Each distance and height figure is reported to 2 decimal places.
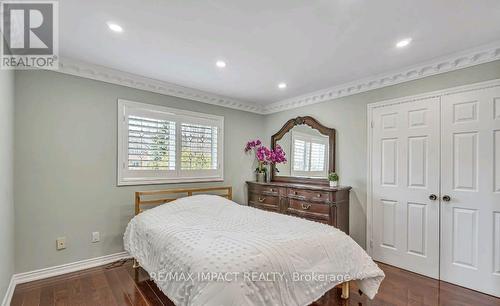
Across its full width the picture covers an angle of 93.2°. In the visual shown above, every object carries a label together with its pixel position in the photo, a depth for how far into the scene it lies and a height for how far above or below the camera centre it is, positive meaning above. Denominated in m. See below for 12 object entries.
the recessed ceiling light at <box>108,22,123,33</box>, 1.99 +1.07
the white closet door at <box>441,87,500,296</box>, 2.33 -0.37
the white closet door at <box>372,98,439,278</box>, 2.71 -0.39
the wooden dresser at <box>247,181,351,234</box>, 3.18 -0.72
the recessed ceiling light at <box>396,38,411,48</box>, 2.22 +1.06
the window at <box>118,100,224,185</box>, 3.13 +0.10
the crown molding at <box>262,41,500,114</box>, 2.37 +0.96
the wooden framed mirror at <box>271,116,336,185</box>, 3.72 +0.03
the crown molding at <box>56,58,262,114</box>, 2.74 +0.94
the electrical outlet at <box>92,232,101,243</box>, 2.88 -1.04
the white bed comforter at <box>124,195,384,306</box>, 1.44 -0.77
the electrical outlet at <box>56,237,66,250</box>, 2.65 -1.04
